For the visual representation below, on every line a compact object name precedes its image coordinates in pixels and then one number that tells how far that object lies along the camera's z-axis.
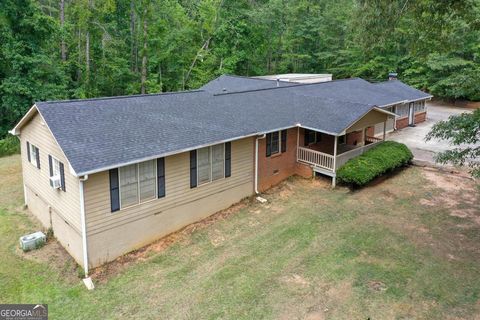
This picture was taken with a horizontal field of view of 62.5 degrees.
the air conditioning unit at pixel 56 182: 10.86
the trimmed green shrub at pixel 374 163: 15.53
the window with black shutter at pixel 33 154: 12.49
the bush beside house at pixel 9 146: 20.75
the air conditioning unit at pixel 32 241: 11.32
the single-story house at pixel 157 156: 10.24
